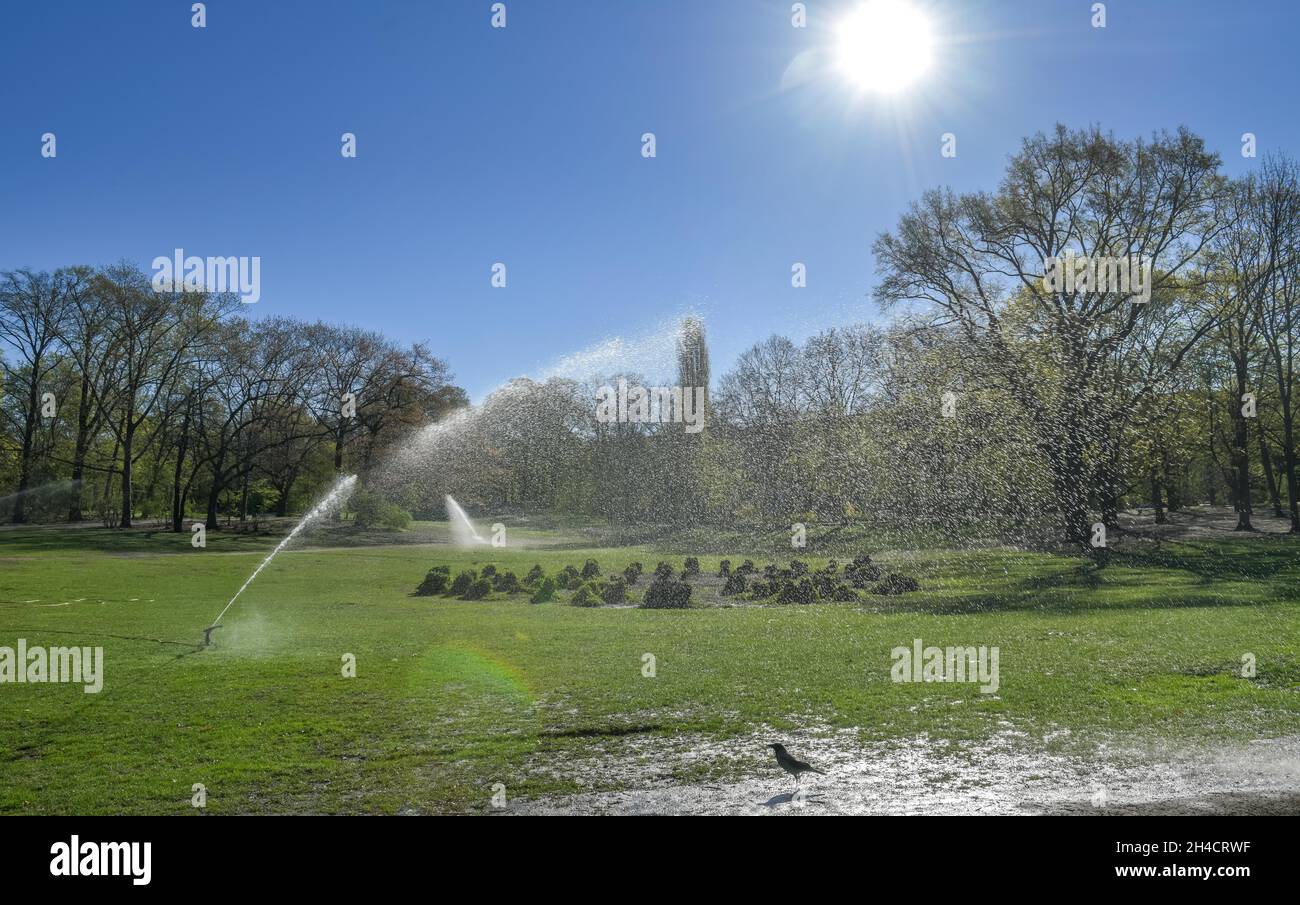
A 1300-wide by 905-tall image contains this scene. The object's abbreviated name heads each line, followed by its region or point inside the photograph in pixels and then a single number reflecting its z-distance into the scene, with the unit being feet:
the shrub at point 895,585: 81.97
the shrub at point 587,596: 79.82
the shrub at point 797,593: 78.89
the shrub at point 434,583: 90.27
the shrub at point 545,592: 83.68
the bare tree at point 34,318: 174.40
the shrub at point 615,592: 81.82
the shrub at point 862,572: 89.25
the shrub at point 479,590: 86.72
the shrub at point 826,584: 81.64
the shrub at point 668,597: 75.20
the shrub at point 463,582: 89.35
